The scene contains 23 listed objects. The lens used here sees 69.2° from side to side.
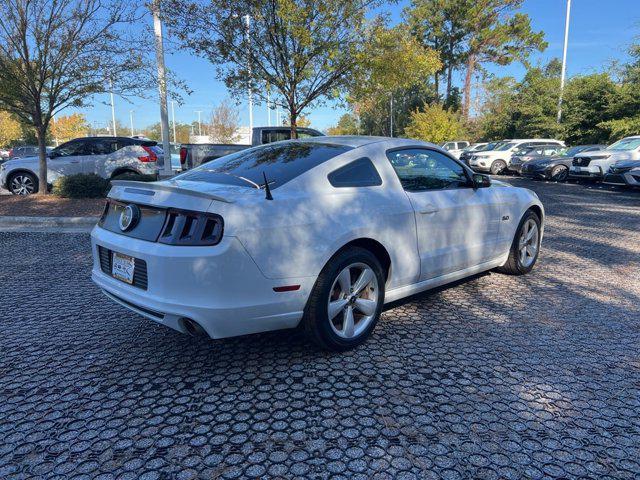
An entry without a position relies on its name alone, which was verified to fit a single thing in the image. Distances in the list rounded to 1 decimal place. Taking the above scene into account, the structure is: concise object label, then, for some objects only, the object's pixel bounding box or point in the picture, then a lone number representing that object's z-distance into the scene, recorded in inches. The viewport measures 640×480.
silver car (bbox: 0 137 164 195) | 491.5
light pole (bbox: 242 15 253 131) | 425.3
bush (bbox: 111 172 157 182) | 438.9
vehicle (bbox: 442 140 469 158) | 1229.3
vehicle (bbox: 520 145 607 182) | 712.4
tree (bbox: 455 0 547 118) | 1492.4
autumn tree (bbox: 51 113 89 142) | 2516.0
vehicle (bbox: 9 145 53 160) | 1252.0
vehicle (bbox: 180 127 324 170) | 461.1
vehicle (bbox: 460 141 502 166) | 996.1
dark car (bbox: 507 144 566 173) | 816.9
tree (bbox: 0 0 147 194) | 378.0
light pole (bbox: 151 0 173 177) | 423.5
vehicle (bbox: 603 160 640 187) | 498.3
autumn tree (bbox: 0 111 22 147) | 2177.7
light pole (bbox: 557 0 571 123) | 1240.4
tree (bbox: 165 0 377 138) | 407.2
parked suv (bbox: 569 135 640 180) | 606.5
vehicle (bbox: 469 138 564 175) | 916.0
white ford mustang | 110.5
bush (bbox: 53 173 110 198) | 422.6
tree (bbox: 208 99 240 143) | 1920.5
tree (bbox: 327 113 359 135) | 2887.8
